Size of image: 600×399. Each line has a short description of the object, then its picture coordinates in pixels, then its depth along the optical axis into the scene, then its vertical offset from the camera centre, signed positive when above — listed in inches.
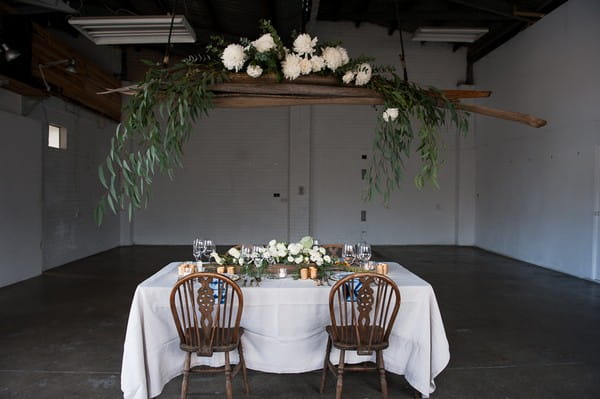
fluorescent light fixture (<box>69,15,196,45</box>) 199.5 +78.8
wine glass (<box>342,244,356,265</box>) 122.2 -19.7
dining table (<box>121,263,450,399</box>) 97.3 -36.7
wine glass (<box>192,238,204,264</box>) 119.7 -17.9
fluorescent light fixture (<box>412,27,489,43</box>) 264.8 +100.8
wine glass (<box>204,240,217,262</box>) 120.7 -18.2
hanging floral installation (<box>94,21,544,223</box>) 79.9 +19.2
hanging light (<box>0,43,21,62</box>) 195.0 +61.8
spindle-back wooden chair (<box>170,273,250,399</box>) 91.0 -31.7
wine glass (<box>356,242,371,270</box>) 117.4 -18.7
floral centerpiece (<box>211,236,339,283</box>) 112.2 -19.7
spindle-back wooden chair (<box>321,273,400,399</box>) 93.2 -31.4
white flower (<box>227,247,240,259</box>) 115.7 -18.5
